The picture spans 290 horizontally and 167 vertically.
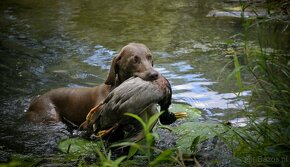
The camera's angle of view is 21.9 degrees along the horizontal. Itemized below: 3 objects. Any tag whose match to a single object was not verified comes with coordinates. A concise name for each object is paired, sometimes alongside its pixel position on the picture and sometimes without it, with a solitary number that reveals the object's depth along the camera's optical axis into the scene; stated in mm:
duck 6880
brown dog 9013
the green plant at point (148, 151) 4298
